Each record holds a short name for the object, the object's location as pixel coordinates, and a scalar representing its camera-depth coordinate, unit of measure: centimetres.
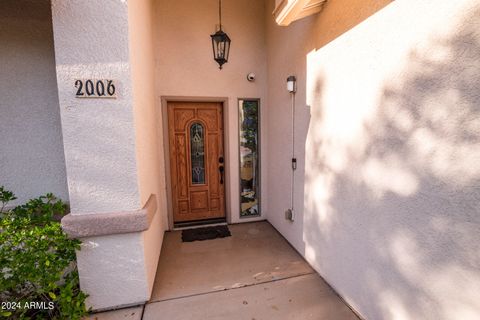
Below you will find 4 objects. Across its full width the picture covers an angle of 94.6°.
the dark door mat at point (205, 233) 346
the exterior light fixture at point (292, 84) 286
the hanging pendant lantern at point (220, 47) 319
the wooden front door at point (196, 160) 371
